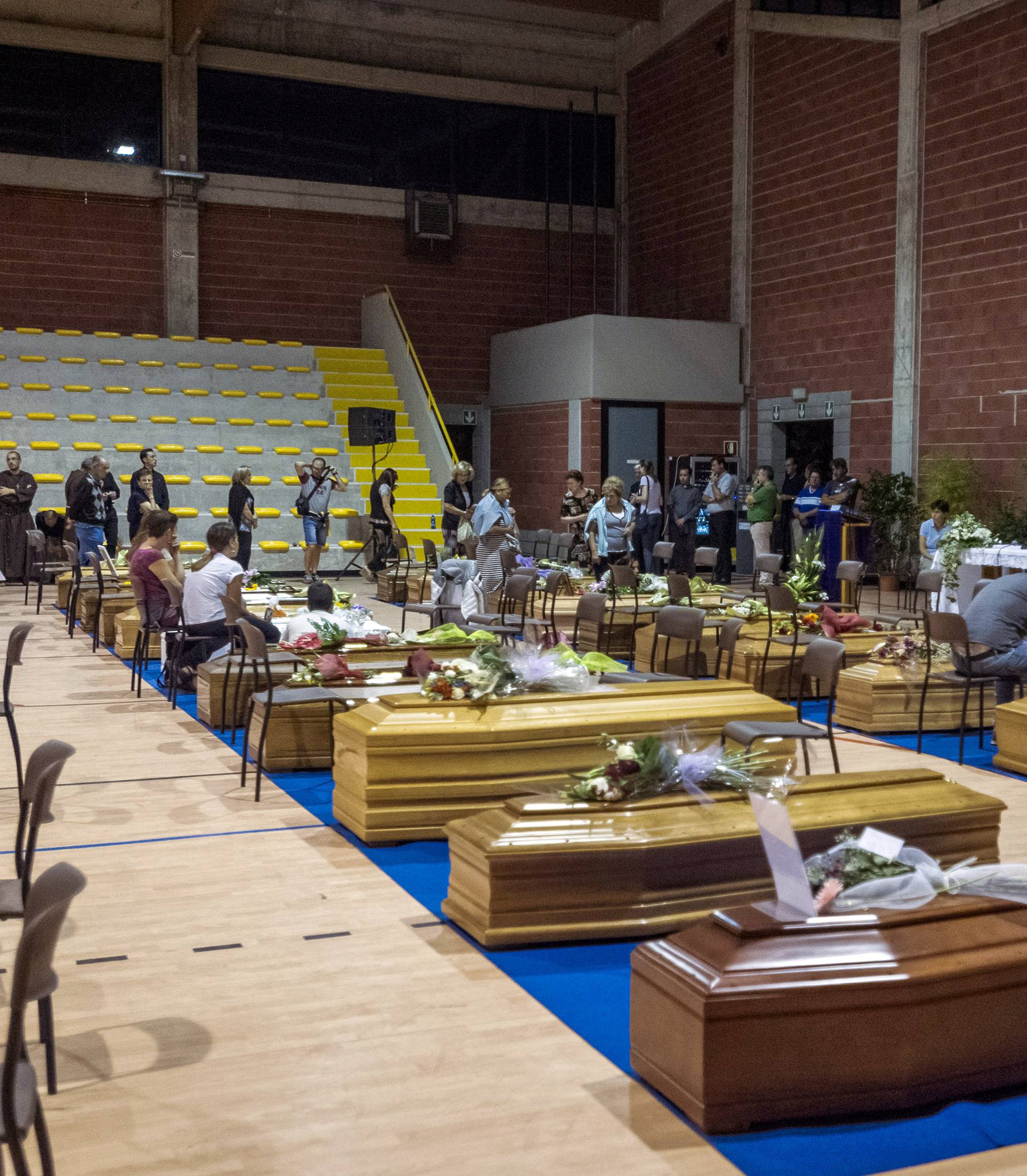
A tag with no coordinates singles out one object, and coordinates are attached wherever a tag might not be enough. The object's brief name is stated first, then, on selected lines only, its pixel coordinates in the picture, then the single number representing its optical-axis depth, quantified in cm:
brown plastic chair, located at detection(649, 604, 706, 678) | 674
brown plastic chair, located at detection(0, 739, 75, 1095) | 292
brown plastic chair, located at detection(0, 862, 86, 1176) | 199
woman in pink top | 802
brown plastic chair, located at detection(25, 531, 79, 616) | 1138
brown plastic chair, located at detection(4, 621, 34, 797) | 524
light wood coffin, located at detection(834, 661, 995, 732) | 743
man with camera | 1482
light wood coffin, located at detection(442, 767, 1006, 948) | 387
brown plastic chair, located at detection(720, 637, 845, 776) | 483
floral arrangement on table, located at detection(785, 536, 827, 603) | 940
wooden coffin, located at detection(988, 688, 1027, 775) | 633
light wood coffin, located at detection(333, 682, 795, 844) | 498
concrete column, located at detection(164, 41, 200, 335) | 1872
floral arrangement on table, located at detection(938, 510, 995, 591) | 933
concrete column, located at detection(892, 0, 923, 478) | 1462
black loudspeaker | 1676
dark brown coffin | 275
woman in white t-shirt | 770
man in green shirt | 1507
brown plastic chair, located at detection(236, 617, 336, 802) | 577
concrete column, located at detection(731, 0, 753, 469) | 1748
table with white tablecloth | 942
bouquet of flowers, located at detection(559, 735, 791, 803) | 412
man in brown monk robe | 1474
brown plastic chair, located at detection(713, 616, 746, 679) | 698
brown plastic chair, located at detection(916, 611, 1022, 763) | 645
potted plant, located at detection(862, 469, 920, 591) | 1452
